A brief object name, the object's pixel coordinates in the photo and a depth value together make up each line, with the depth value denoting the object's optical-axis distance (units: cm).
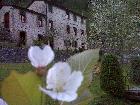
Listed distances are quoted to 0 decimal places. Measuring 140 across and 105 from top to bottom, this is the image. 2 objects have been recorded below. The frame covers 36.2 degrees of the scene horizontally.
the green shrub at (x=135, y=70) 488
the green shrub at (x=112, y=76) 388
